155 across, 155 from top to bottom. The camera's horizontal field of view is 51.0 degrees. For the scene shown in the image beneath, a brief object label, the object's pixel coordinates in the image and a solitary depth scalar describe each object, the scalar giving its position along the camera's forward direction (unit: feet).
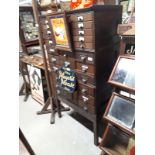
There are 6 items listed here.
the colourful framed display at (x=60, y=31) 5.25
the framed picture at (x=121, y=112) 4.13
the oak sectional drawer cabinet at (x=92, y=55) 4.81
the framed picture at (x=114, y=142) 4.90
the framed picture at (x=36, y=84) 9.05
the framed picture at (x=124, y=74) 3.86
